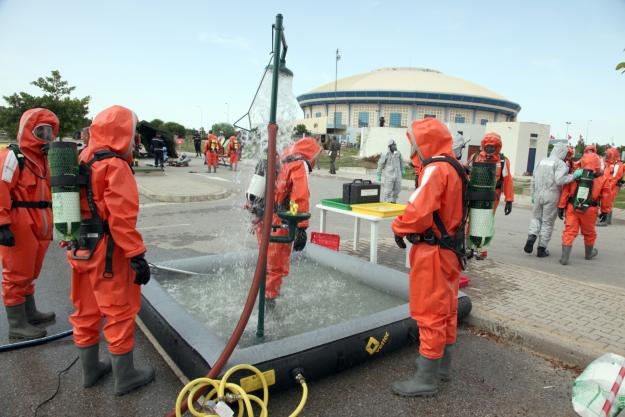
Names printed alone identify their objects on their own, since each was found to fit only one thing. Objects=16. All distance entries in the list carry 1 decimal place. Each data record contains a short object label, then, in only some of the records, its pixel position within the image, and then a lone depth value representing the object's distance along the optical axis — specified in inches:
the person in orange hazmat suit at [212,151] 821.9
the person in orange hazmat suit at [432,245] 110.6
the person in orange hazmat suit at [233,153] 732.9
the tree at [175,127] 1955.0
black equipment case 236.8
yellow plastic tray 213.2
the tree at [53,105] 768.3
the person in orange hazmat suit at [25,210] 137.8
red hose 102.3
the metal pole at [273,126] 111.4
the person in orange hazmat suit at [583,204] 249.6
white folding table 213.9
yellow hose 93.0
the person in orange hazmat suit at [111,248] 104.3
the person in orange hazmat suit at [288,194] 154.6
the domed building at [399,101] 2881.4
